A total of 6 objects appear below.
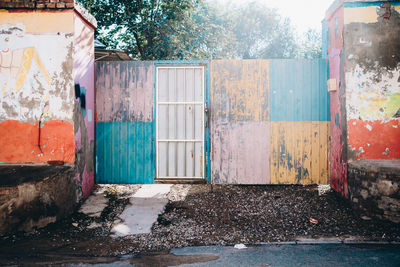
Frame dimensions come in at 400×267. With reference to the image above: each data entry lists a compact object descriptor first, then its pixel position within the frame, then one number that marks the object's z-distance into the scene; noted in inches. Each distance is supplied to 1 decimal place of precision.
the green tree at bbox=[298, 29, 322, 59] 882.6
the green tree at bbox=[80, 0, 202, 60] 479.8
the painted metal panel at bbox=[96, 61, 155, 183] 207.6
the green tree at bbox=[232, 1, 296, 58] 976.9
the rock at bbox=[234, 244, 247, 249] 129.5
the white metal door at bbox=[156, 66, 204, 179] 207.8
